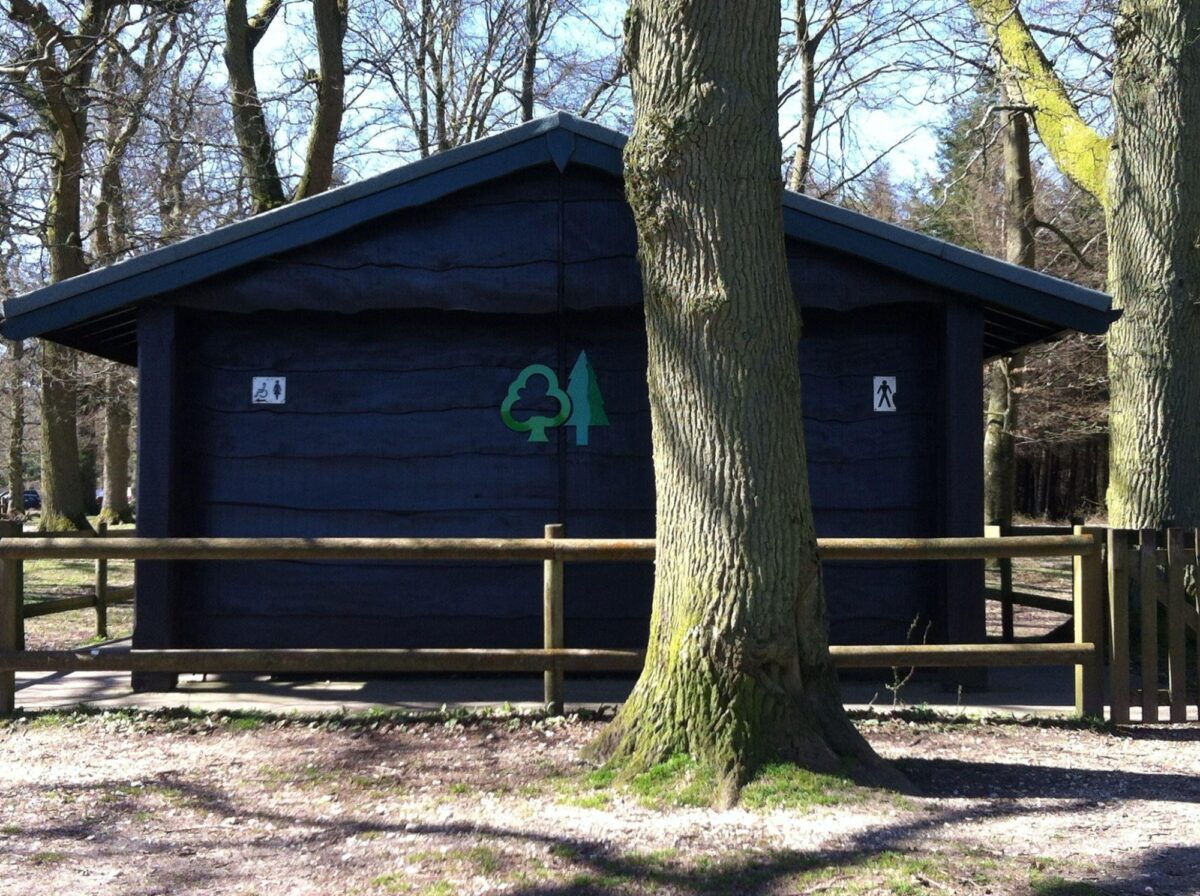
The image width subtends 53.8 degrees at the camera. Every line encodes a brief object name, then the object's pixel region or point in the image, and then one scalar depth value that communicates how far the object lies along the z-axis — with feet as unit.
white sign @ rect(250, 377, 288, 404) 29.07
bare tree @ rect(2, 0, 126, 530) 46.11
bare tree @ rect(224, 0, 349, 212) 53.88
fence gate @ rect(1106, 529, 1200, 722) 23.86
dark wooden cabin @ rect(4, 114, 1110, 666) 28.32
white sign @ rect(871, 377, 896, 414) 28.86
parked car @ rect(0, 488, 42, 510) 192.16
